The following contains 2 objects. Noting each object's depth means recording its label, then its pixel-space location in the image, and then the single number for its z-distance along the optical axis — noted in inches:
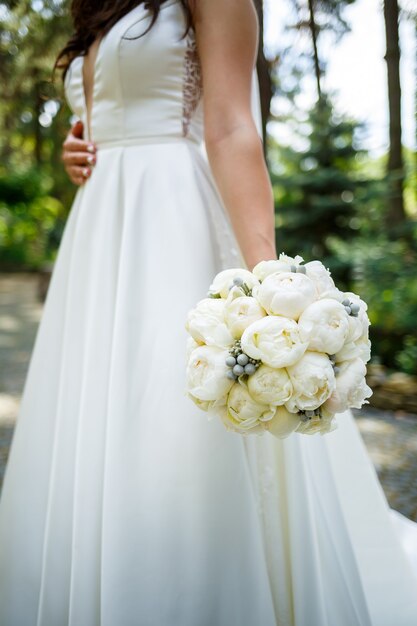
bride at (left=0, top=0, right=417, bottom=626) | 50.4
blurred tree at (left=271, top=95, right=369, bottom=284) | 280.2
